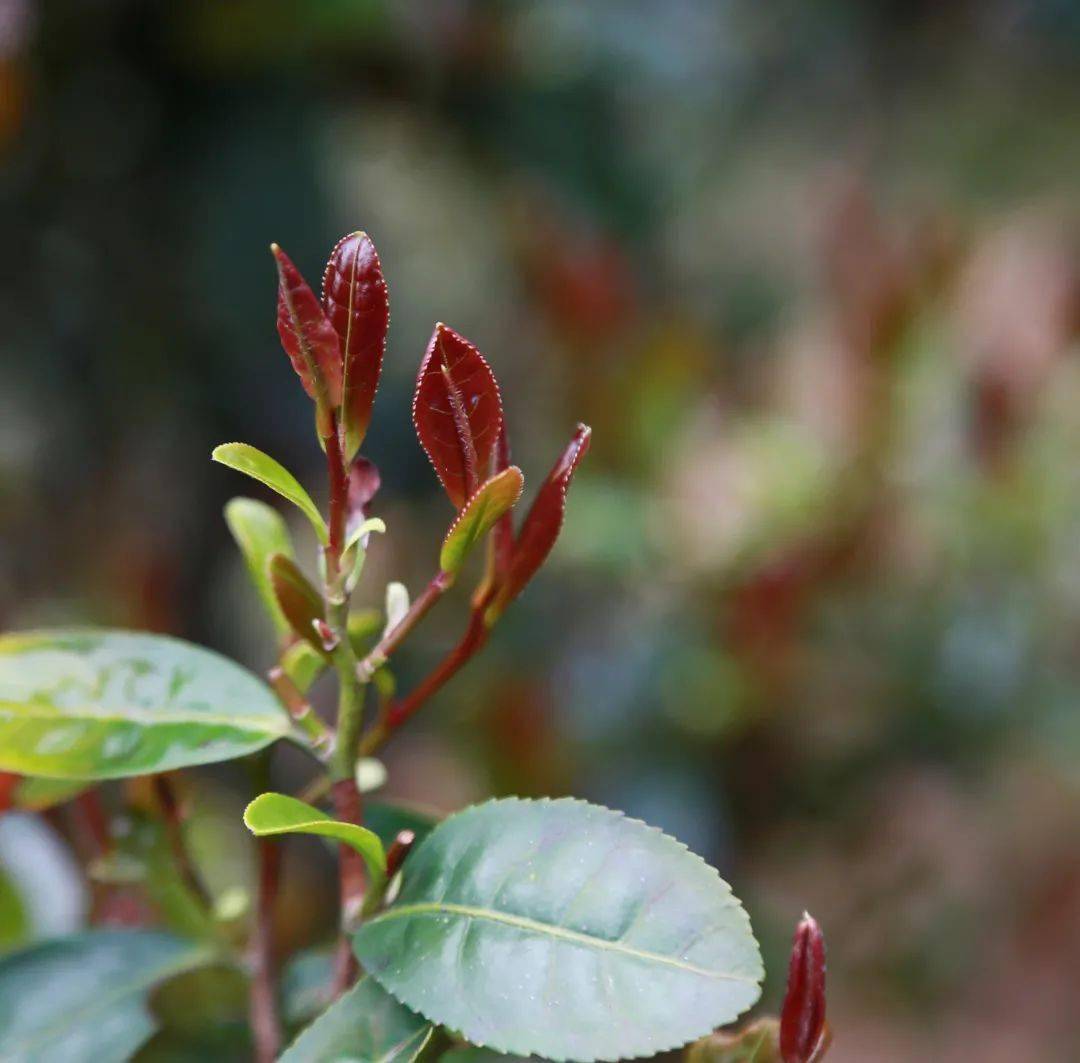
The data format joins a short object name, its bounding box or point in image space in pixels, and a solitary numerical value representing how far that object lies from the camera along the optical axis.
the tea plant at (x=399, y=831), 0.46
